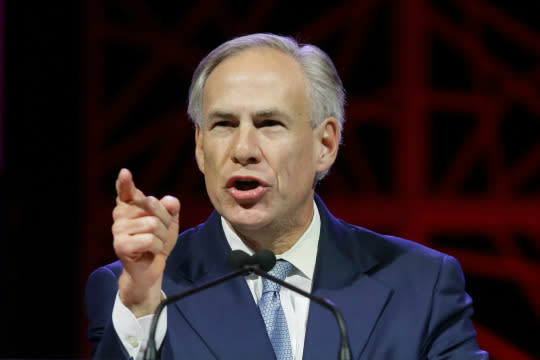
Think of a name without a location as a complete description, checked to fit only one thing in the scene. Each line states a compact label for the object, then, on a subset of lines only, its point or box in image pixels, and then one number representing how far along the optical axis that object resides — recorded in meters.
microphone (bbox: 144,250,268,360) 4.32
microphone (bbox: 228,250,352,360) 4.30
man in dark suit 4.50
